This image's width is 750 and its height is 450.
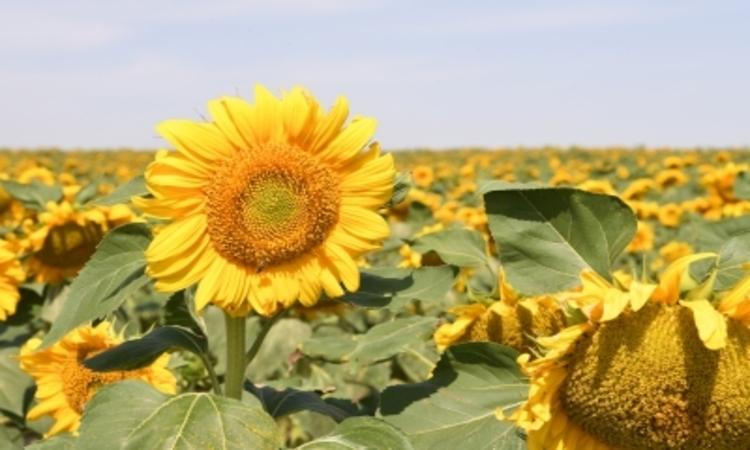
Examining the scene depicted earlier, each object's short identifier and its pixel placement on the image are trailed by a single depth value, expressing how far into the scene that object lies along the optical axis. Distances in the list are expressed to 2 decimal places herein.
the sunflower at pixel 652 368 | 1.37
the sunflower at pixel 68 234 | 3.99
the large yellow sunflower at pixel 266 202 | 1.76
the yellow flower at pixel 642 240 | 7.04
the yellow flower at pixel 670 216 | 8.56
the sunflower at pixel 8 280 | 3.26
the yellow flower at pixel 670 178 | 11.32
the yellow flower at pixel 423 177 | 11.07
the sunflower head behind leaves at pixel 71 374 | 2.54
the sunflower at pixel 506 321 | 1.85
